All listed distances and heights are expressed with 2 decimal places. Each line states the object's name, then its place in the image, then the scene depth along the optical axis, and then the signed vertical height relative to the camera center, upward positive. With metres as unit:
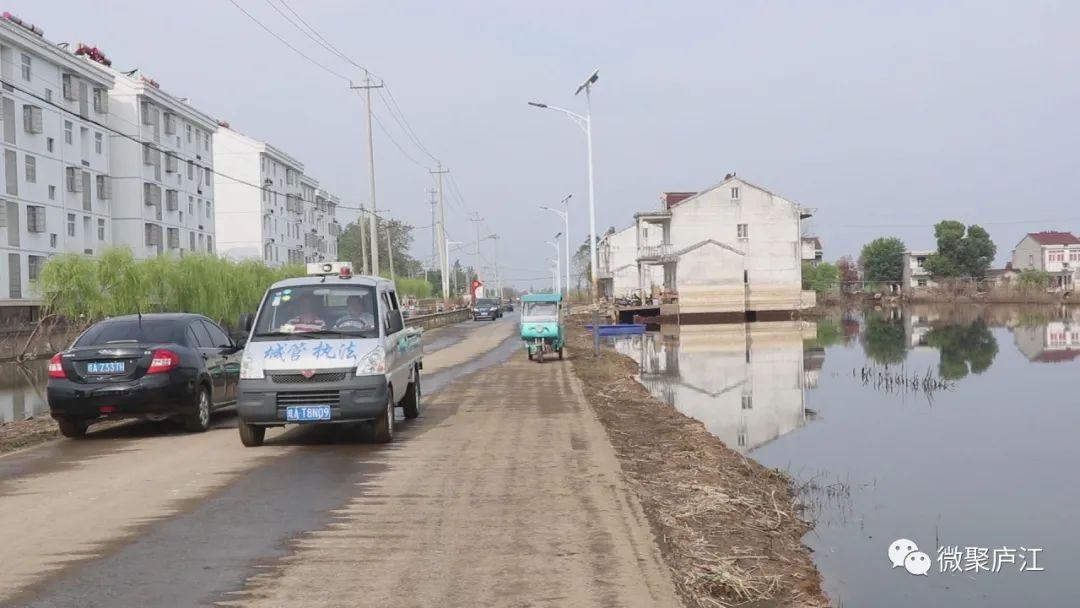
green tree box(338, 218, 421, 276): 117.94 +8.14
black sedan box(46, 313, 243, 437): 12.48 -0.79
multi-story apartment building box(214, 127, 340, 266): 80.38 +9.85
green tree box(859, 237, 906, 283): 101.25 +3.52
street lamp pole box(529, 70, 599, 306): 37.19 +6.96
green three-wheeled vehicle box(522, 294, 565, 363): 28.45 -0.60
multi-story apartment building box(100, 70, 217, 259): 57.00 +9.27
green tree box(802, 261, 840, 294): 89.31 +1.77
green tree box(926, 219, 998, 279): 90.56 +3.86
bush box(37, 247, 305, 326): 37.41 +1.25
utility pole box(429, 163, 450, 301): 70.04 +4.02
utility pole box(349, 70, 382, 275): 42.84 +6.15
